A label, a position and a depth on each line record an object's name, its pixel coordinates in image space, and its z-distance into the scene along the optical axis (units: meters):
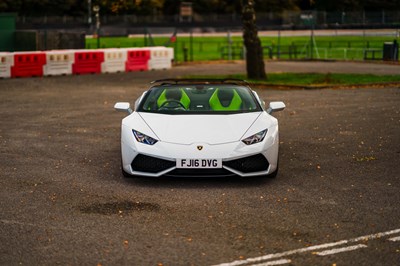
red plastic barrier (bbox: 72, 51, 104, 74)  34.56
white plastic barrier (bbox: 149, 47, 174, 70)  38.03
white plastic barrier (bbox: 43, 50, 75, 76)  33.47
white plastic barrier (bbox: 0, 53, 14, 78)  31.97
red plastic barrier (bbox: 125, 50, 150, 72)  36.94
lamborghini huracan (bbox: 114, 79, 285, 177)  10.38
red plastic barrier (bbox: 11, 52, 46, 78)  32.41
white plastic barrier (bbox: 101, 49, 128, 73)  35.72
